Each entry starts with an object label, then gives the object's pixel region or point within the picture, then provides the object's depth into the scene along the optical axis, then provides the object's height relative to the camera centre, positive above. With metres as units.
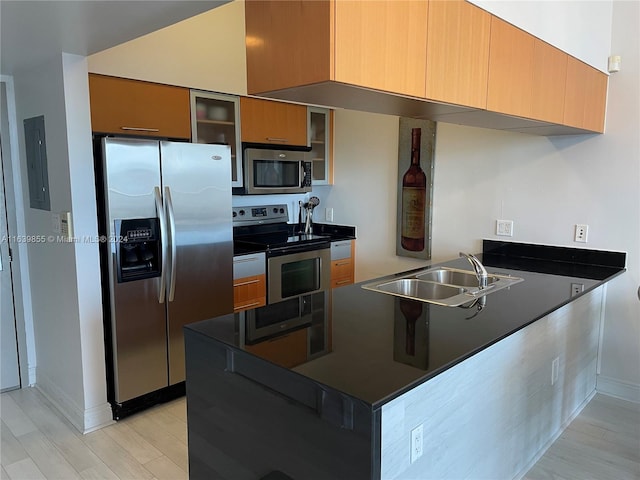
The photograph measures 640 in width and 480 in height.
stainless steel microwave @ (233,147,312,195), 3.85 +0.09
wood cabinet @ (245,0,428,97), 1.36 +0.43
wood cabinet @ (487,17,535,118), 2.00 +0.51
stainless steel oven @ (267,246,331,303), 3.82 -0.76
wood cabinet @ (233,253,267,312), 3.55 -0.77
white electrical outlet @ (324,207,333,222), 4.69 -0.32
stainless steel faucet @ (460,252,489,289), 2.48 -0.48
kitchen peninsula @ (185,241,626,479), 1.33 -0.71
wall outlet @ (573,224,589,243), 3.10 -0.34
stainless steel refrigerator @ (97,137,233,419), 2.72 -0.44
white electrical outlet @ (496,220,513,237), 3.40 -0.33
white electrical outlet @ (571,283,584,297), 2.34 -0.55
